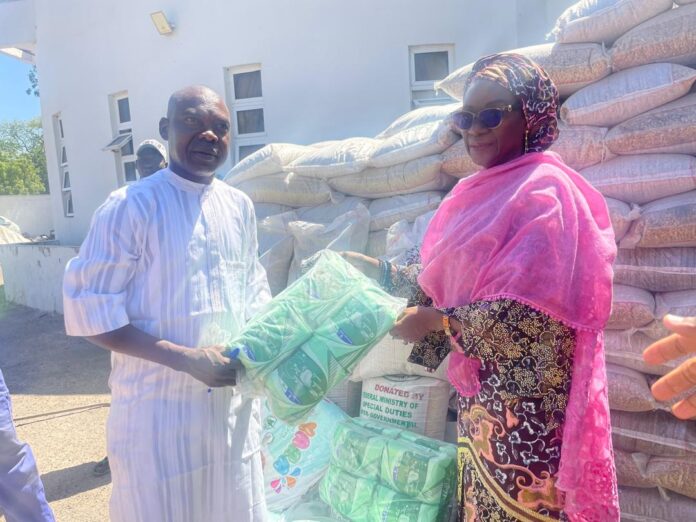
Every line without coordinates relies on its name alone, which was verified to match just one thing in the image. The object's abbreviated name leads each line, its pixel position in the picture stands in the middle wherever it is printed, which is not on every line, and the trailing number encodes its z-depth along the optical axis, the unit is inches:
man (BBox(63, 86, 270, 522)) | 55.2
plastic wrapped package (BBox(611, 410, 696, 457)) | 84.4
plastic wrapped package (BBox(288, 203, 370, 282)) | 124.3
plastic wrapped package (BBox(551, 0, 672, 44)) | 91.7
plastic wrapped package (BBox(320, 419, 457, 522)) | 85.9
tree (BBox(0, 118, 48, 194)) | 1186.9
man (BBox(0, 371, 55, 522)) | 89.7
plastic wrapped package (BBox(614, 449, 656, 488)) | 87.6
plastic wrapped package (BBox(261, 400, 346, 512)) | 101.1
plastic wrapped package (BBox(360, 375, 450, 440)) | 101.3
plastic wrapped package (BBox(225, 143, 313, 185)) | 140.4
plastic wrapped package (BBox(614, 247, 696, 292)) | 85.7
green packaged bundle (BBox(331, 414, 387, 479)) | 92.0
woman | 52.2
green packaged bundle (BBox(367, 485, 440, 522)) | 85.6
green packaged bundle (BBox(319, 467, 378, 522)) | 90.9
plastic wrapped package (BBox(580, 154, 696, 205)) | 86.3
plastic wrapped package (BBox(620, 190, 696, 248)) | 83.5
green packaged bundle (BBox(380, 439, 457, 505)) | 85.6
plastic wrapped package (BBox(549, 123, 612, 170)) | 94.0
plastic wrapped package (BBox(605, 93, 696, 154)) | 86.4
